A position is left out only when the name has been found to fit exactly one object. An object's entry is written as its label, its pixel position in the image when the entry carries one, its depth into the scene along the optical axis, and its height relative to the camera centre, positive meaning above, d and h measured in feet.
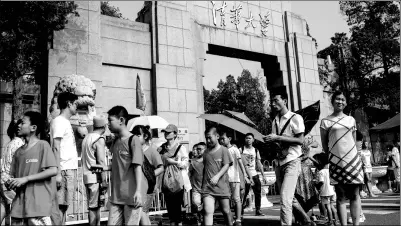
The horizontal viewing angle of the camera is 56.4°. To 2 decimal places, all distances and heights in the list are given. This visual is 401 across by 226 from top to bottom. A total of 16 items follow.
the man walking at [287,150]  15.03 +0.72
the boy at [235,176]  21.46 -0.42
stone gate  38.37 +14.32
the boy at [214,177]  16.22 -0.31
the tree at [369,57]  62.80 +18.36
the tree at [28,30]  34.37 +14.10
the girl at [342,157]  15.20 +0.31
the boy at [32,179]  11.60 -0.02
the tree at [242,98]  105.50 +21.96
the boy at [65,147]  15.23 +1.21
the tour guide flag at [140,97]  37.70 +7.69
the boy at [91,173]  16.78 +0.16
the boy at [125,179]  12.00 -0.18
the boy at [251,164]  26.73 +0.29
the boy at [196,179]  20.83 -0.48
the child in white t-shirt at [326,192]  21.07 -1.52
